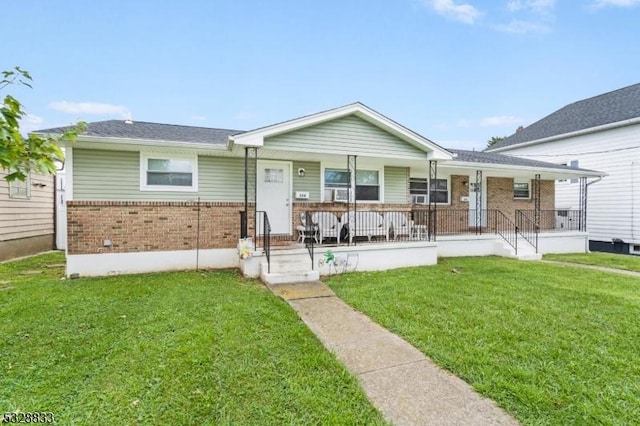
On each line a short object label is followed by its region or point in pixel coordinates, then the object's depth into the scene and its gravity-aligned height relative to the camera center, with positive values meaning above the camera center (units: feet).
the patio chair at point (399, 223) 33.49 -1.17
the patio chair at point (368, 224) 31.45 -1.18
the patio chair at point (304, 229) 29.18 -1.55
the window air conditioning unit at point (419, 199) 41.55 +1.61
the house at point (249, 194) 25.08 +1.61
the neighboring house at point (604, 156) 45.53 +8.53
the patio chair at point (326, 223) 30.30 -1.05
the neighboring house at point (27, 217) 33.32 -0.58
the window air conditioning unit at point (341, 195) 33.32 +1.69
